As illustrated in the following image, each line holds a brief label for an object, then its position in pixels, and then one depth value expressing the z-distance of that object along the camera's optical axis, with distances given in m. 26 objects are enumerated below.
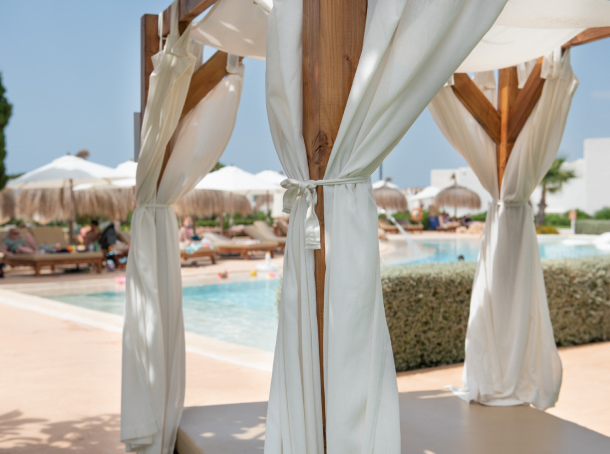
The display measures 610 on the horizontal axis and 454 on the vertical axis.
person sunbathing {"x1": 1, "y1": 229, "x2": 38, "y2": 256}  11.84
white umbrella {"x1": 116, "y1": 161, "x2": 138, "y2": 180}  12.49
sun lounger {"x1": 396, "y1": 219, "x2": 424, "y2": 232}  26.83
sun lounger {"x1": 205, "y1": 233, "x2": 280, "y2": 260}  14.78
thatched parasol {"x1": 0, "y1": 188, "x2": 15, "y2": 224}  18.22
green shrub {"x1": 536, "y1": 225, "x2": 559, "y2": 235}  25.59
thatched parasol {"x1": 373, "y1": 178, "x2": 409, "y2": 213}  30.56
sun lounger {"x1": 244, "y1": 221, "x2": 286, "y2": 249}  15.91
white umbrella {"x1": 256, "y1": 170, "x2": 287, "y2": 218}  16.59
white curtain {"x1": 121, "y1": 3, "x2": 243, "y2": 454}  2.98
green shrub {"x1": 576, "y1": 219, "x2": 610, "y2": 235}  25.55
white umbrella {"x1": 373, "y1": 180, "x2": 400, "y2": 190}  31.17
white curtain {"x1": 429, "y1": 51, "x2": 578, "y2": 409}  3.56
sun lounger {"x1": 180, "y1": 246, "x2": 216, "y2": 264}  13.02
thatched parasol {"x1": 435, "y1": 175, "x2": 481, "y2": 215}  31.17
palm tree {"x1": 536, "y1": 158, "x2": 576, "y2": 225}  32.81
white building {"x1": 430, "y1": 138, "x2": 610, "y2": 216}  35.41
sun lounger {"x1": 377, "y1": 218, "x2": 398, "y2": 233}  24.99
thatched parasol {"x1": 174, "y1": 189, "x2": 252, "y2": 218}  19.66
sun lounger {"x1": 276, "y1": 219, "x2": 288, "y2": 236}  17.87
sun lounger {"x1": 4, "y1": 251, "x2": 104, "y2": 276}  11.39
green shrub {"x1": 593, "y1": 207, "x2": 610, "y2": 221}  30.45
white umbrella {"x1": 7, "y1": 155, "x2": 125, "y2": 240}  11.83
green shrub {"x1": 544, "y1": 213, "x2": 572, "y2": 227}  32.22
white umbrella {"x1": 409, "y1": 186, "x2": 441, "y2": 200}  32.03
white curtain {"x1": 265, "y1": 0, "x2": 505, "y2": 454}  1.81
